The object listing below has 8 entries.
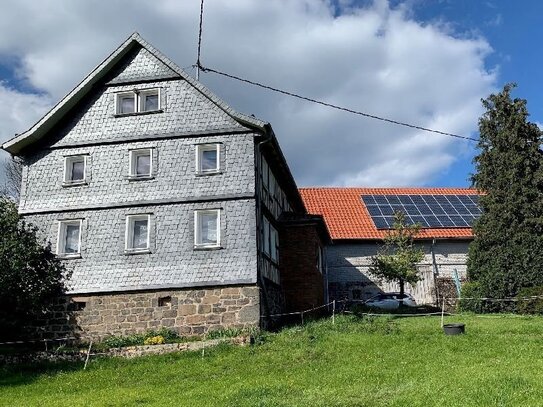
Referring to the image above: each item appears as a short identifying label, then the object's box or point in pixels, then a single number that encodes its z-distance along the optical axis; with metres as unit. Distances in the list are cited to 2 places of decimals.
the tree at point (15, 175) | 35.69
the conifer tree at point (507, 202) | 23.89
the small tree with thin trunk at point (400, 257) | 27.97
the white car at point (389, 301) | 28.17
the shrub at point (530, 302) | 21.98
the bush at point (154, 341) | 18.32
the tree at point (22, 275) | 18.55
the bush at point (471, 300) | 24.06
